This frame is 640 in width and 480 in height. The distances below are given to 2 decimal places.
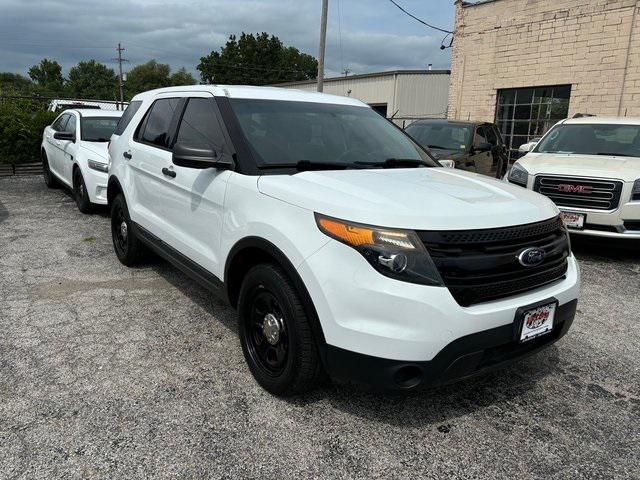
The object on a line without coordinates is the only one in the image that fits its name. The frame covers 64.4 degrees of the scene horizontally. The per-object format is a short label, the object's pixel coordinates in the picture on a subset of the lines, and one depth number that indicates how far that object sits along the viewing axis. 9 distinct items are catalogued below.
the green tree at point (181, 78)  90.16
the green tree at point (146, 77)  90.75
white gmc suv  5.86
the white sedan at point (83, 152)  7.45
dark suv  8.73
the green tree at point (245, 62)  70.81
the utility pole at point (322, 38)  17.34
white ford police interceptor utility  2.34
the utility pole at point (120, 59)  67.59
